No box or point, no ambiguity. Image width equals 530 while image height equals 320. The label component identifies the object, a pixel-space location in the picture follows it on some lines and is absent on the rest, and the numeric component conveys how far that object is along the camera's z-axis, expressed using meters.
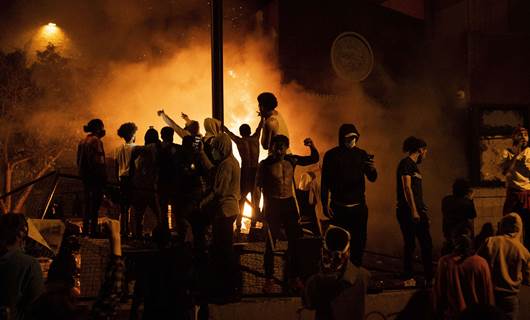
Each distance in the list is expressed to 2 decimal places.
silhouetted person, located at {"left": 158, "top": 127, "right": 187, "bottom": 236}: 8.34
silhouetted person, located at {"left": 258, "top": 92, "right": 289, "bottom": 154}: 8.60
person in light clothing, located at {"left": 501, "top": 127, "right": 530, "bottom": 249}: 9.38
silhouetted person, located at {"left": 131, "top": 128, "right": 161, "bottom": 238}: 8.80
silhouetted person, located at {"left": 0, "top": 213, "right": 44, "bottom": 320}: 4.78
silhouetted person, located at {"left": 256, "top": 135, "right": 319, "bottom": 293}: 7.68
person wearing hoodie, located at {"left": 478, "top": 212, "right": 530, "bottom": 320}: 6.89
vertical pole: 8.39
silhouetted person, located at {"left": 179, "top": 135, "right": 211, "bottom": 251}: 7.82
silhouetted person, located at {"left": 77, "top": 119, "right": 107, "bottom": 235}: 8.73
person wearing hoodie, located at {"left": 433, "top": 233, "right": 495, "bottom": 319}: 6.24
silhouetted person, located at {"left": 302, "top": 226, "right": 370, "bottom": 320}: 4.86
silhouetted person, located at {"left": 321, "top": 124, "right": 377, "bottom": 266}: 7.62
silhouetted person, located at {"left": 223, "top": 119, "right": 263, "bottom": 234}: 9.02
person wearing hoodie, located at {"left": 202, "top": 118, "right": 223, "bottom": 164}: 8.12
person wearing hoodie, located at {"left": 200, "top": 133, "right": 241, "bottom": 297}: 7.41
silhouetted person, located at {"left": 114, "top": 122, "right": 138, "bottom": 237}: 9.00
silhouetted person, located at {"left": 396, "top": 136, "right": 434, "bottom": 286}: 7.96
